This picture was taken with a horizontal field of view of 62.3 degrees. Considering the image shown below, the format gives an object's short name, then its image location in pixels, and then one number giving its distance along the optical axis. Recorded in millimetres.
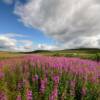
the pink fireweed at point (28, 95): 1570
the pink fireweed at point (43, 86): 1849
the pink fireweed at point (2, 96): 1436
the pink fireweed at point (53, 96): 1554
